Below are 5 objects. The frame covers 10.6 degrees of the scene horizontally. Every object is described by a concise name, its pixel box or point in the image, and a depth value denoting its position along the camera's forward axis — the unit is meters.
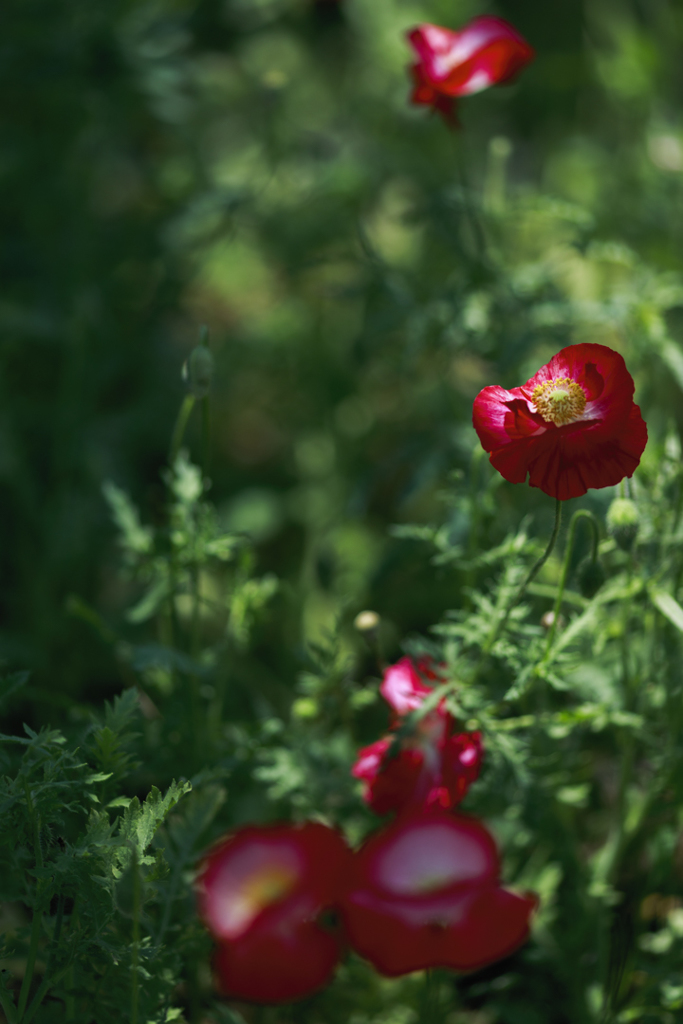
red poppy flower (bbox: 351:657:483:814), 1.46
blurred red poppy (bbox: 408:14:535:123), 1.59
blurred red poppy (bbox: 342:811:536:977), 1.36
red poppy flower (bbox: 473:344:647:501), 1.41
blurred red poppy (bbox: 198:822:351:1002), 1.36
